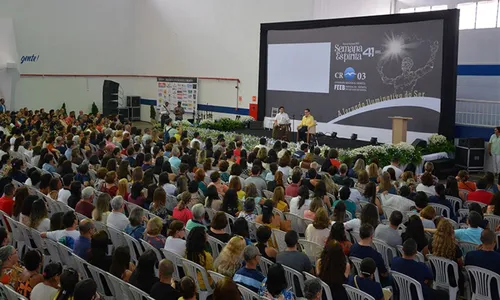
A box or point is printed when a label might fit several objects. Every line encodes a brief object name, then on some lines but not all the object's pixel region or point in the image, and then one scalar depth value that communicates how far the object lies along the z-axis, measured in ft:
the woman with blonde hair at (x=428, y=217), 21.81
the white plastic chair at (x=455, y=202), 26.79
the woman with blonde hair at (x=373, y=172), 30.79
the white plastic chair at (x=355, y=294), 14.74
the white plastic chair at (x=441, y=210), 25.20
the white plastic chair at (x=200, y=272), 16.75
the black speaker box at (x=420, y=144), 48.56
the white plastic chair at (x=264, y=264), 17.79
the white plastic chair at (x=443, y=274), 18.53
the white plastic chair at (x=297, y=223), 22.85
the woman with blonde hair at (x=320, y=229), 20.12
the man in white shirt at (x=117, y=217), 21.40
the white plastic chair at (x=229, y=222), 22.71
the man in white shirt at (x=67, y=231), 19.33
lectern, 50.88
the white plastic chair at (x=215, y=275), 15.76
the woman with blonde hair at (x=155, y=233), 18.84
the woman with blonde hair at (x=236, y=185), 26.17
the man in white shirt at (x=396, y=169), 34.53
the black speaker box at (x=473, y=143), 48.91
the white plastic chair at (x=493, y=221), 23.03
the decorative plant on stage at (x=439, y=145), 49.21
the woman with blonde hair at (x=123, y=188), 25.59
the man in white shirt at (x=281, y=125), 55.72
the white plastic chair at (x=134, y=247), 19.54
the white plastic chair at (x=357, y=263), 17.75
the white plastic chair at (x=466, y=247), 19.90
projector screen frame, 49.37
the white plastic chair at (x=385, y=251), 19.82
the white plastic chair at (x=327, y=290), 15.46
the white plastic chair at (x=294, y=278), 16.55
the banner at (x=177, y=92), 80.43
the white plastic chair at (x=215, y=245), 19.03
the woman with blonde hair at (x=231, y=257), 16.48
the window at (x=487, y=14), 50.75
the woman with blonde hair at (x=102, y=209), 21.77
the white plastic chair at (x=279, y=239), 20.27
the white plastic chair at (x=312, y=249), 19.21
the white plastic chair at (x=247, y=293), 14.62
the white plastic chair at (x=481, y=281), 17.43
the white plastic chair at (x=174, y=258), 17.68
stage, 54.90
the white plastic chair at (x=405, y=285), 16.51
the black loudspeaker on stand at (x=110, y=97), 84.17
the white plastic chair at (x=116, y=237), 20.32
